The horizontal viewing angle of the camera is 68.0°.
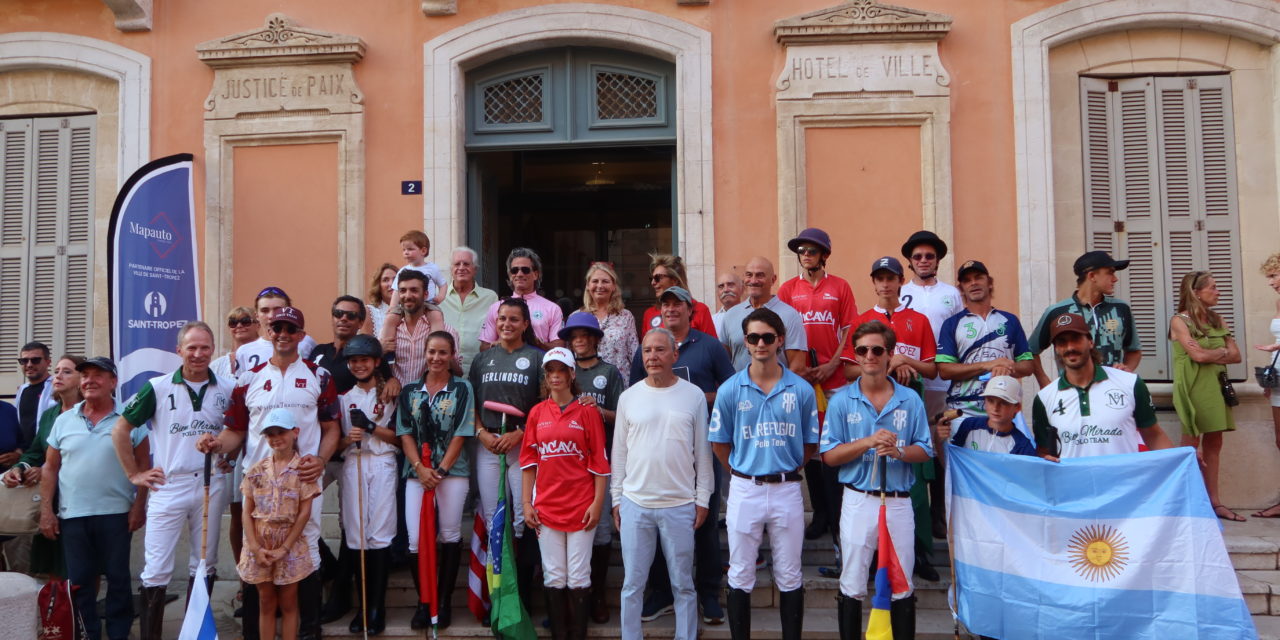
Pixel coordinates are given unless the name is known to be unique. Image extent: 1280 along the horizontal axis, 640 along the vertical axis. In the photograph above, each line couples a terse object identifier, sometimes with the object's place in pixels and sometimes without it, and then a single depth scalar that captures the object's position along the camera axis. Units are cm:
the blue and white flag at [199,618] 559
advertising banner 770
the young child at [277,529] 562
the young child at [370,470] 616
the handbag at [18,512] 621
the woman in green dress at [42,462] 630
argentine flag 506
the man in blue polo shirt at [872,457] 520
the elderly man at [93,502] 605
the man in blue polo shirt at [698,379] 596
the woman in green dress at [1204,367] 761
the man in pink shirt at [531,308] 668
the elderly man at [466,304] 695
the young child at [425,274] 662
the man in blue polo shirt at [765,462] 532
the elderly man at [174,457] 593
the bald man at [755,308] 616
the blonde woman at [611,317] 651
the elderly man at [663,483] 549
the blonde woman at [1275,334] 749
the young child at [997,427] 545
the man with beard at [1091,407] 539
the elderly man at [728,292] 689
